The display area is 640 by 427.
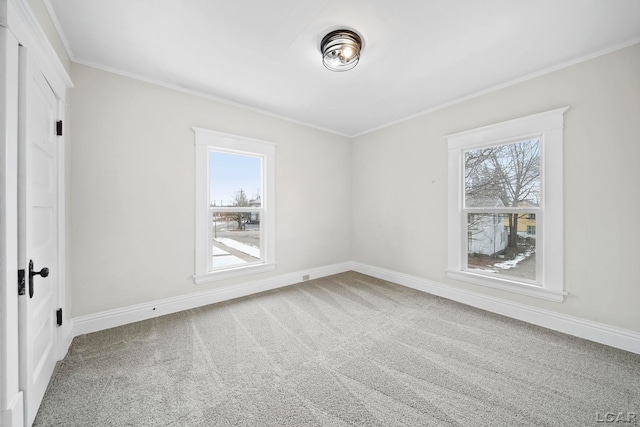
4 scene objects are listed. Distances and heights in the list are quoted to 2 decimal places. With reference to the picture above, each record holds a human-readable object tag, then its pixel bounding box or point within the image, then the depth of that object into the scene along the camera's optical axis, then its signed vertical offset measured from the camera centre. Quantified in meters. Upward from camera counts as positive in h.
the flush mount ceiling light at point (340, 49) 1.94 +1.36
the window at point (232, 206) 3.02 +0.10
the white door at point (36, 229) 1.30 -0.10
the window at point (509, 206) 2.47 +0.08
